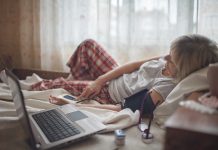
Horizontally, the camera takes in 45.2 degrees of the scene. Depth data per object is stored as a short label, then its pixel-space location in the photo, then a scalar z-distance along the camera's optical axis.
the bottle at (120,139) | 1.02
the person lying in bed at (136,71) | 1.26
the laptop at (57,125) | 0.84
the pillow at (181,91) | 1.04
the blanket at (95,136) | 1.01
